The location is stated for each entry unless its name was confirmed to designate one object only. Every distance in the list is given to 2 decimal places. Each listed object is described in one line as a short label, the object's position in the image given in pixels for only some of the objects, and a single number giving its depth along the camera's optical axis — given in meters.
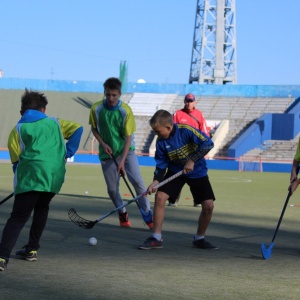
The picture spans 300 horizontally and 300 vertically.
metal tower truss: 73.00
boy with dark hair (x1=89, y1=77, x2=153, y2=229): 12.44
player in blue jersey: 9.98
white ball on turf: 10.13
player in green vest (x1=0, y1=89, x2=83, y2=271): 8.30
